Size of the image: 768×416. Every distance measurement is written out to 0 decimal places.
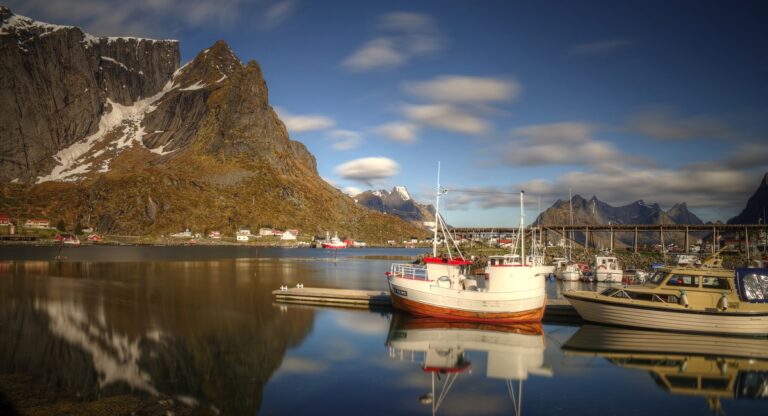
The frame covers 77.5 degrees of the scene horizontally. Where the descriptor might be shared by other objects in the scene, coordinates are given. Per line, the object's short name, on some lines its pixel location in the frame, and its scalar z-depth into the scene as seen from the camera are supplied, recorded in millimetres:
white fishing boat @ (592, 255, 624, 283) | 66188
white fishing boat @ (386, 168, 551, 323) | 33312
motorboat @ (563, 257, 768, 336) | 29828
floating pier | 36500
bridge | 115231
